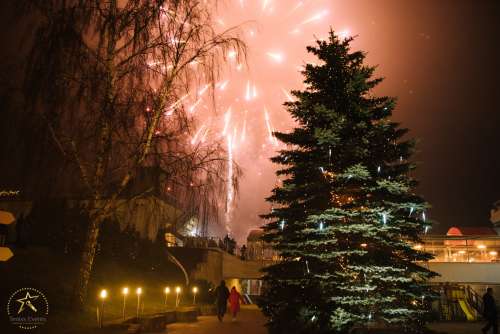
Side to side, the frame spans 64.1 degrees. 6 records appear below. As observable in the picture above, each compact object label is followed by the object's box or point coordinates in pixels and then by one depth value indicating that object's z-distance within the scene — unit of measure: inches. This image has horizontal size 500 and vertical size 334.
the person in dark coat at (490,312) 532.4
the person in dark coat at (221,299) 721.6
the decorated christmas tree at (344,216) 435.5
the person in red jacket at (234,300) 795.5
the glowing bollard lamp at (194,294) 912.4
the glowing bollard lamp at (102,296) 462.6
